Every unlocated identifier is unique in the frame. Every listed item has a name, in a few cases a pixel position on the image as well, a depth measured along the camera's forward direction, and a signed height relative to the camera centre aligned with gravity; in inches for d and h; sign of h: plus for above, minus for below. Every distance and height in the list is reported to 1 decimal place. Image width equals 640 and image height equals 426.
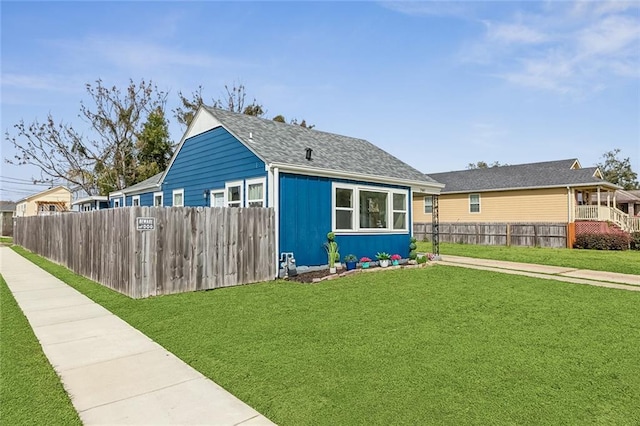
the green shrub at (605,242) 745.0 -56.7
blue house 406.0 +43.3
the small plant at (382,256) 471.0 -51.7
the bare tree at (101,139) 1284.4 +277.0
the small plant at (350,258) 431.2 -49.5
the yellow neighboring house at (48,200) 1681.8 +80.7
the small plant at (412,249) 512.4 -47.7
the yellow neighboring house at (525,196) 838.5 +45.7
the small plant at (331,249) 417.7 -38.4
